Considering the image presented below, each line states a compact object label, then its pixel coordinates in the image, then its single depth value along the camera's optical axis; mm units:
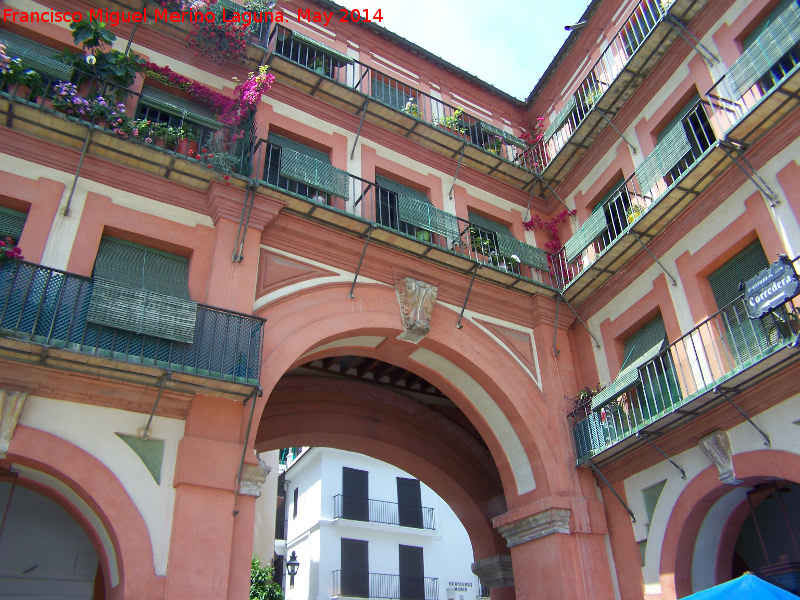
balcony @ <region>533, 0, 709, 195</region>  12875
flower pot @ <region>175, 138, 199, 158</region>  11289
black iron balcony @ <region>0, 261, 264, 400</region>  8203
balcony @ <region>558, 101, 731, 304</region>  11430
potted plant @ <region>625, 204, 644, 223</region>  12812
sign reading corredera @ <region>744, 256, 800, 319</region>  8852
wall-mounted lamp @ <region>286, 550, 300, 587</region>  16391
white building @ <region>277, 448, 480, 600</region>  23500
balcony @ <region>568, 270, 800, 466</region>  9383
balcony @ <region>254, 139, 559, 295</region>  12047
